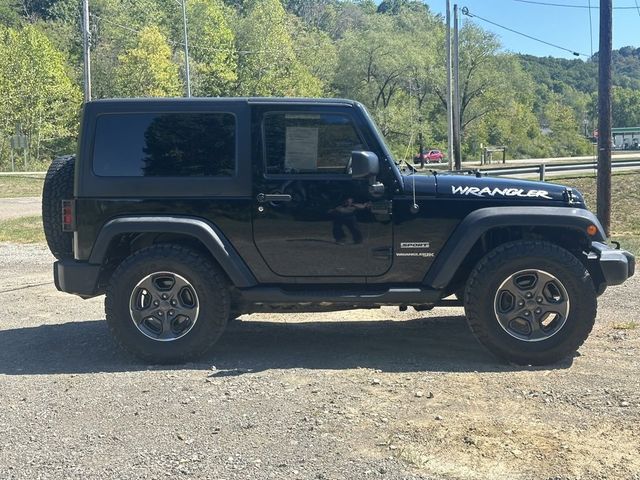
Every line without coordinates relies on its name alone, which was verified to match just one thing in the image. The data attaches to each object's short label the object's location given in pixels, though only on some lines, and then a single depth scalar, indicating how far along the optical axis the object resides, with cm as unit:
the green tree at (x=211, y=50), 5850
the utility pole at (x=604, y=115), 1223
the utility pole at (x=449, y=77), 3300
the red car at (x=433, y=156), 5969
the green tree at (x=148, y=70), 5312
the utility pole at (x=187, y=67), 4000
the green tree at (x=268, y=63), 6209
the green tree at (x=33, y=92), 5081
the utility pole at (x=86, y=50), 2261
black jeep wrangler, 536
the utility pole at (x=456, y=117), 3538
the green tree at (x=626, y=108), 12181
